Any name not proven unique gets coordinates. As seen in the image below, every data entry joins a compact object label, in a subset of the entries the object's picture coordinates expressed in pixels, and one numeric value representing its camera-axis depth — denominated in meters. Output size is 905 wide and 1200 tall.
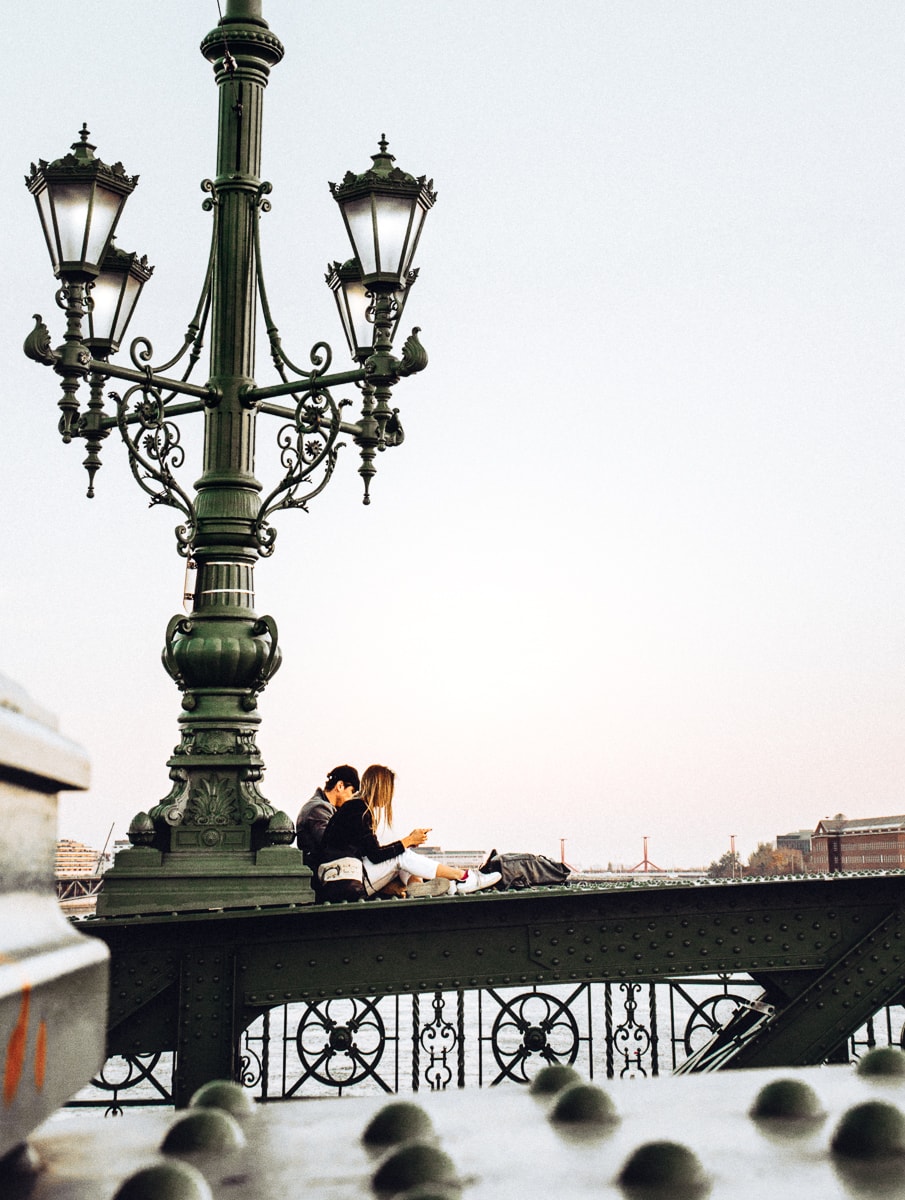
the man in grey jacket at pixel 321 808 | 8.56
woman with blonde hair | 7.95
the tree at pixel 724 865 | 56.08
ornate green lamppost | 7.82
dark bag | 7.84
